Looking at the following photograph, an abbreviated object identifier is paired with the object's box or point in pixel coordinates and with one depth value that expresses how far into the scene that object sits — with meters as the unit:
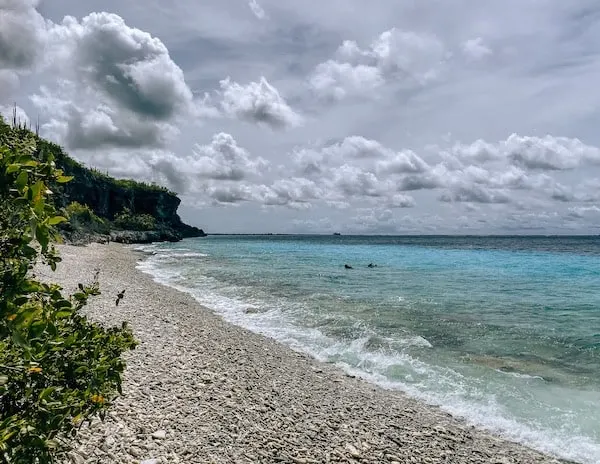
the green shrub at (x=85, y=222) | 82.72
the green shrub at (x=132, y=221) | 129.12
